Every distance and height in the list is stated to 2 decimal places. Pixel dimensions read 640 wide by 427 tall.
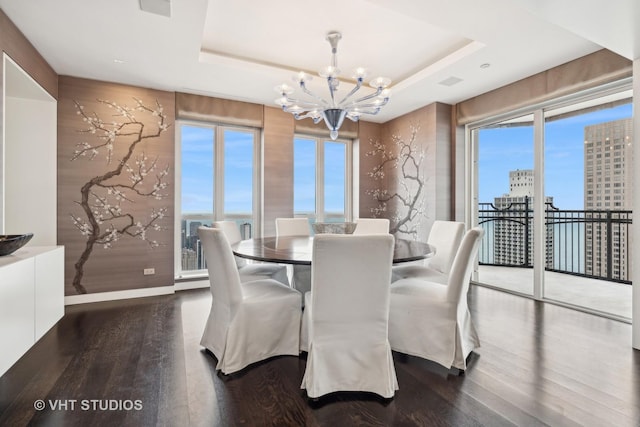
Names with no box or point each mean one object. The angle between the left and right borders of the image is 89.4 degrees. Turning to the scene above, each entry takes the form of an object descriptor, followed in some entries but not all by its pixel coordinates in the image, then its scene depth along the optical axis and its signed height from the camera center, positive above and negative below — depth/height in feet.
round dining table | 6.99 -0.92
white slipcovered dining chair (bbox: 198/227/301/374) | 7.00 -2.34
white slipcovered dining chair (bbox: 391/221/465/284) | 9.68 -1.37
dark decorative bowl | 7.01 -0.67
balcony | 12.44 -1.75
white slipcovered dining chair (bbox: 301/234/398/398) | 5.72 -1.93
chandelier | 9.42 +3.58
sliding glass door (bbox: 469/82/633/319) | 11.22 +0.88
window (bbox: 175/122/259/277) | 14.92 +1.48
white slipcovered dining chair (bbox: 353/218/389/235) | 12.46 -0.46
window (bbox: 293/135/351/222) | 17.42 +1.98
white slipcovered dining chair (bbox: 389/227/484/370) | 6.98 -2.35
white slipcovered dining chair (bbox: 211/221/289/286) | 9.84 -1.77
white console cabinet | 6.36 -1.95
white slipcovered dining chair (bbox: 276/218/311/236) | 13.33 -0.55
